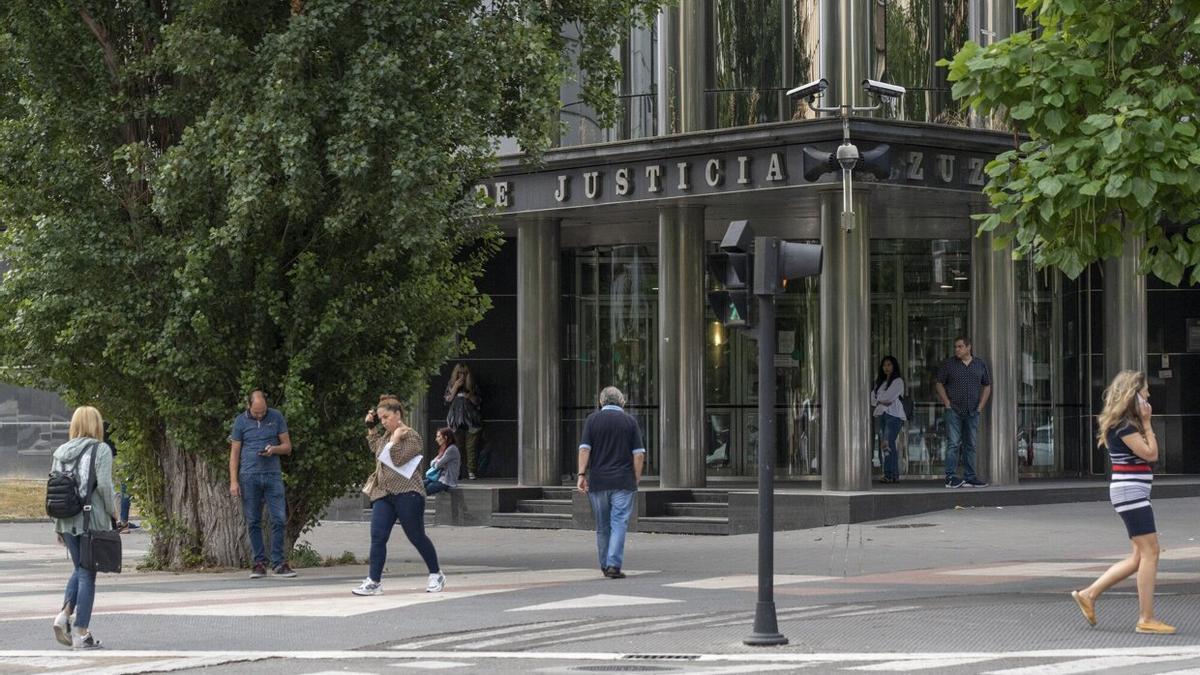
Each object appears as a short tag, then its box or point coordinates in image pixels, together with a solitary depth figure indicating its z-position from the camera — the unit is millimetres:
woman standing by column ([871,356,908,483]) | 24344
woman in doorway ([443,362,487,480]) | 27781
